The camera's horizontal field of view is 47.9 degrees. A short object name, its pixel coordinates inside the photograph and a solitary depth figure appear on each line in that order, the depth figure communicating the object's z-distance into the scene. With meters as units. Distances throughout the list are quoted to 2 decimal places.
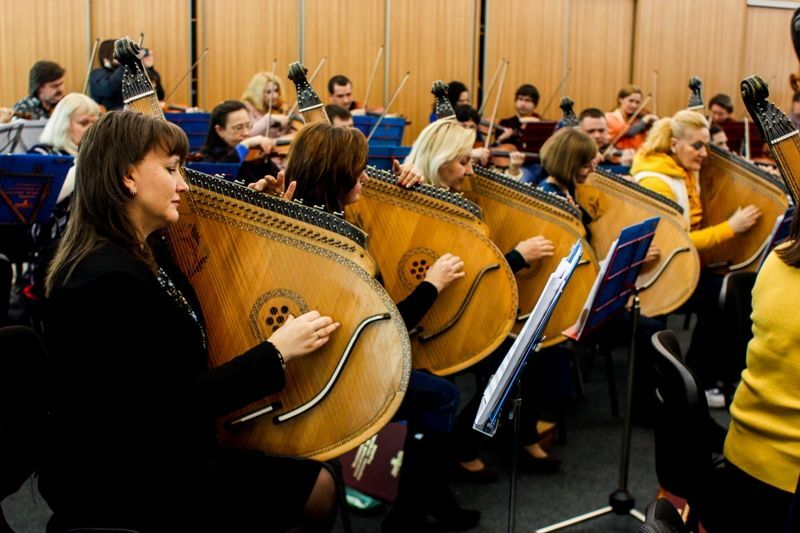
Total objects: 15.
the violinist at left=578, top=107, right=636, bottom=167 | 6.12
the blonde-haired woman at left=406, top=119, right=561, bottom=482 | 3.02
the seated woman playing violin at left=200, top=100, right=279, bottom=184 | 4.52
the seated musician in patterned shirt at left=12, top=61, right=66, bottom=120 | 5.76
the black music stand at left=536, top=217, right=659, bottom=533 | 2.72
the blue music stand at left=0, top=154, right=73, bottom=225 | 3.63
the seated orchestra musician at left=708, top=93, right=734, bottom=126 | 9.04
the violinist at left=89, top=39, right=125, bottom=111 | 6.91
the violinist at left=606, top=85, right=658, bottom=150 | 8.10
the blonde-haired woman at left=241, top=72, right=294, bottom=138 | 6.77
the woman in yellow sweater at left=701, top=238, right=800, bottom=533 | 1.80
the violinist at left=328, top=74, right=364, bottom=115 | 7.80
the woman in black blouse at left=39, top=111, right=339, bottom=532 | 1.62
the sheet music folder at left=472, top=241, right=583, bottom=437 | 1.73
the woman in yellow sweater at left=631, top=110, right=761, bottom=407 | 4.08
